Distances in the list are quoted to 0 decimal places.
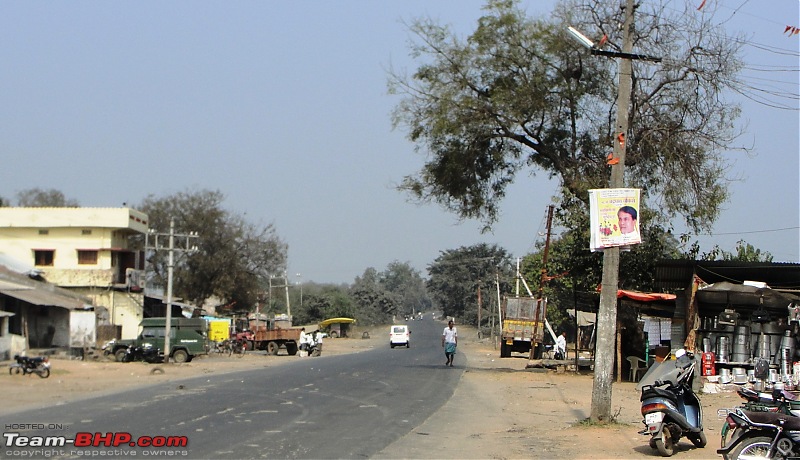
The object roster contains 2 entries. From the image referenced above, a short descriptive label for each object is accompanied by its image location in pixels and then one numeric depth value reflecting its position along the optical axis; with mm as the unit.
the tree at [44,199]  88000
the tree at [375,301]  142500
